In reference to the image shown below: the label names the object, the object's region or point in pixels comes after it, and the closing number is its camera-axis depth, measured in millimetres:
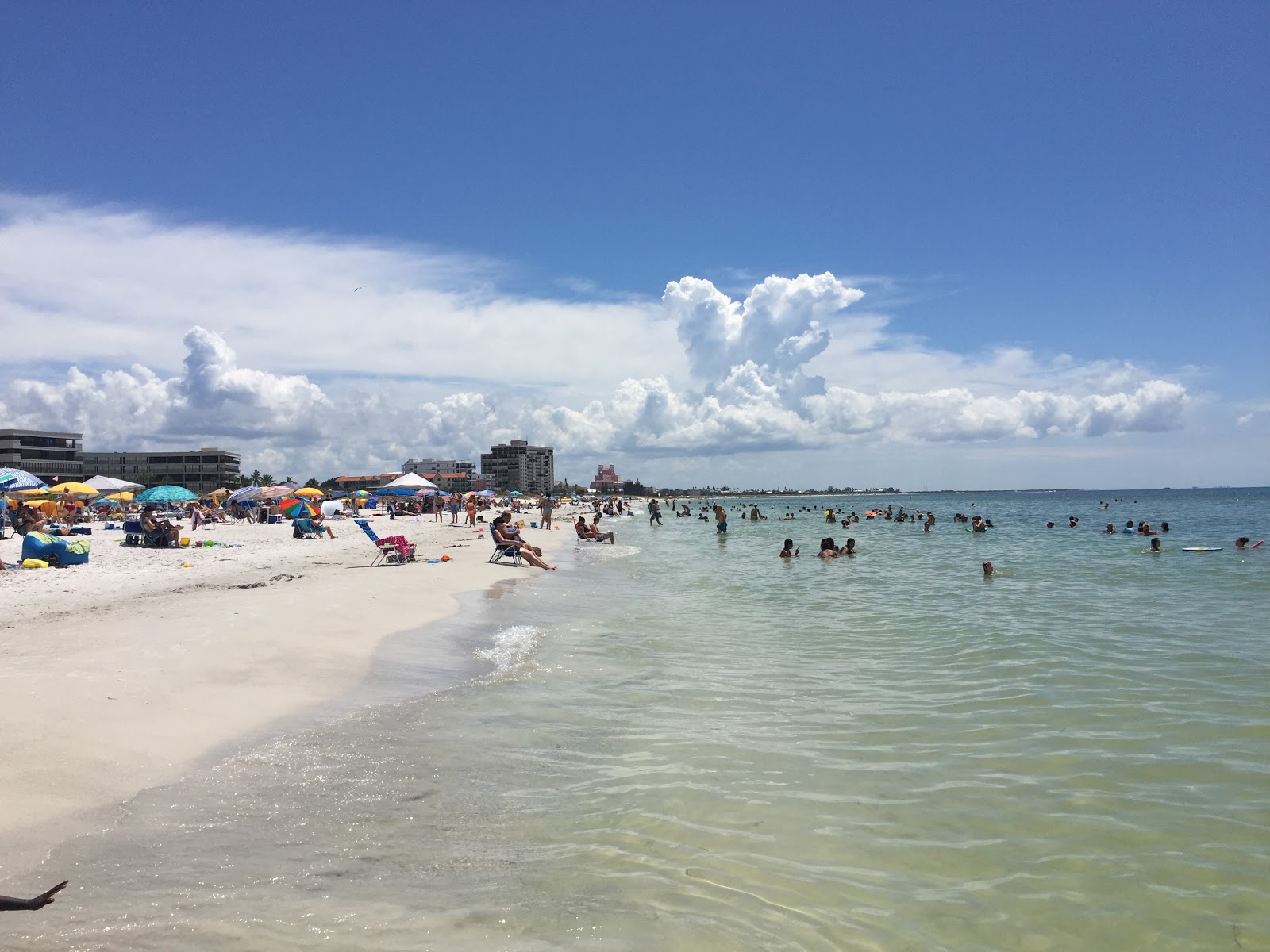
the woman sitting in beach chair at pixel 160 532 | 23375
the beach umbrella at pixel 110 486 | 41219
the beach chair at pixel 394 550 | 19938
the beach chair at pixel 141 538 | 23344
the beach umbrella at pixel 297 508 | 31469
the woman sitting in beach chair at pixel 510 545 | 21109
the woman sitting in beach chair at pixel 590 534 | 33062
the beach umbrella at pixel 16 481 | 26700
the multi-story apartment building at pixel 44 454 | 98562
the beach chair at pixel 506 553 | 21125
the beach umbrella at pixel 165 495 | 32403
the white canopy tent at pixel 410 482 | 43969
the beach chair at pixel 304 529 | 28688
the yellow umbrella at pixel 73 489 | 34822
